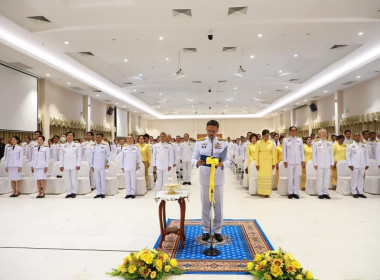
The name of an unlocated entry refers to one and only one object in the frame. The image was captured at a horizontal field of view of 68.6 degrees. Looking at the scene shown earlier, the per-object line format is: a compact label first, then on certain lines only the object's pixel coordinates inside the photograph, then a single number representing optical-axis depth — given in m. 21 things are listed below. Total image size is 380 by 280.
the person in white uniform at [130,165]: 7.44
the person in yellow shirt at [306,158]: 8.39
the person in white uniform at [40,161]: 7.48
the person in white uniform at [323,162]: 7.10
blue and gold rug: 3.22
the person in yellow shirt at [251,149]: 7.98
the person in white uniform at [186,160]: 10.04
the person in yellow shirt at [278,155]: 8.18
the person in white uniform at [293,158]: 7.20
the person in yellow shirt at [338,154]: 8.37
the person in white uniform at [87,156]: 8.91
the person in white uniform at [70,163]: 7.48
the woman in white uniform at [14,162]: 7.66
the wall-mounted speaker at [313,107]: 19.03
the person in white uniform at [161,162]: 7.52
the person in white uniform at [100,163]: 7.46
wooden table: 3.71
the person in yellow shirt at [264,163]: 7.31
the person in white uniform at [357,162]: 7.26
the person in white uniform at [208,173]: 3.91
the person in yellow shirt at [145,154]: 8.69
